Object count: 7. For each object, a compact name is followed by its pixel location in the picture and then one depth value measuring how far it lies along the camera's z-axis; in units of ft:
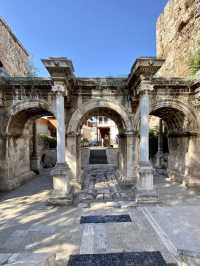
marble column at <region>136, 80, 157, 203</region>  21.42
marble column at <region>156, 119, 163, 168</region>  44.67
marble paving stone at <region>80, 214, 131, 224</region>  17.15
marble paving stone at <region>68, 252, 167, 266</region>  11.21
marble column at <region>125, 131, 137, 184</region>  27.71
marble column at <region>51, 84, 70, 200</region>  21.62
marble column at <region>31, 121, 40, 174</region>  40.75
